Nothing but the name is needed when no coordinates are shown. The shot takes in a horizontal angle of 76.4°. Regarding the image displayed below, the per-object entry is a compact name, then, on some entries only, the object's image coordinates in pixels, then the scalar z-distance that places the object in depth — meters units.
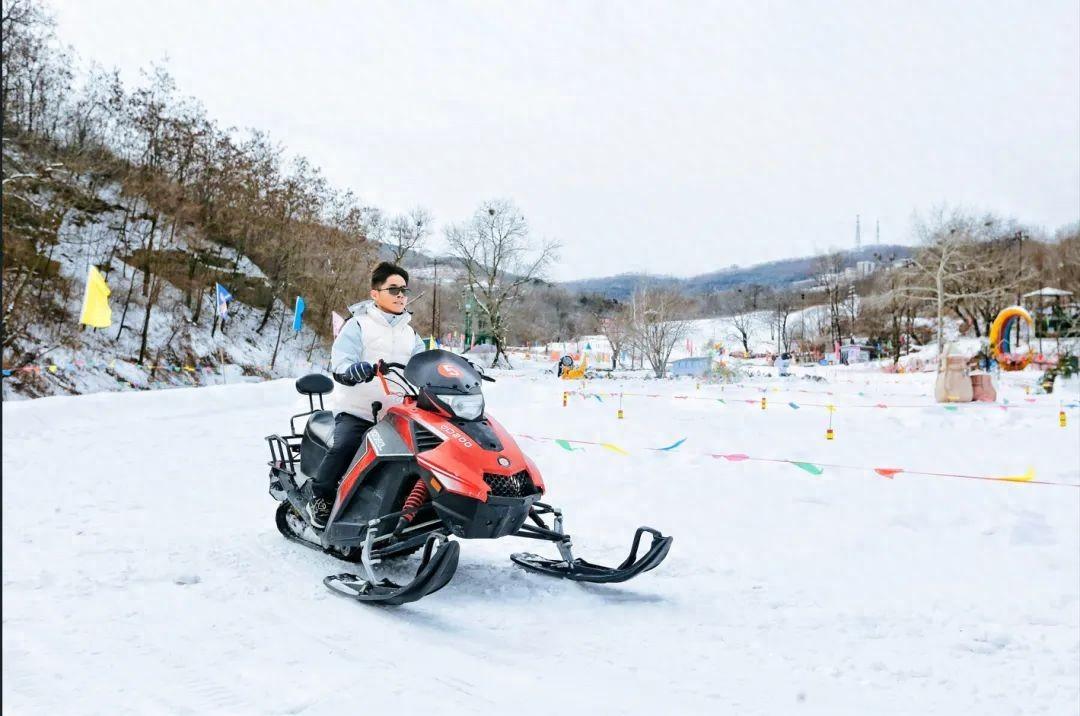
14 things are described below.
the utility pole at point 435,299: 37.14
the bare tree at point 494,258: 44.44
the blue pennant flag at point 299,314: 18.36
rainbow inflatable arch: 25.63
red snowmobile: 3.61
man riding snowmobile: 4.35
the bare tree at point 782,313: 71.21
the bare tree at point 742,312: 79.86
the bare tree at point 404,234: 42.19
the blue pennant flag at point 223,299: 20.49
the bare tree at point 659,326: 33.00
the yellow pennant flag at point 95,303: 12.36
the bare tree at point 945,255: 34.91
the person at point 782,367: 34.60
